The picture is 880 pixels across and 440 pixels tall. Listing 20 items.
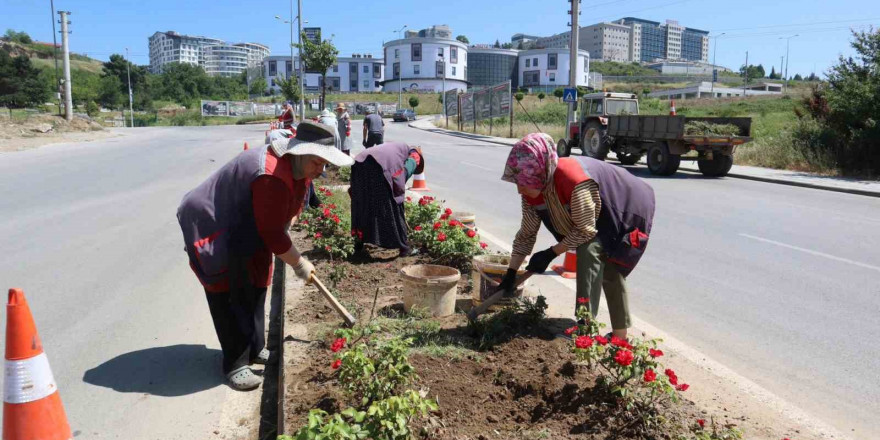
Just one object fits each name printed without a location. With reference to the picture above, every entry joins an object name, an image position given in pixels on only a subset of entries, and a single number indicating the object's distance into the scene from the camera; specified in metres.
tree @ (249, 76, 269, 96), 123.16
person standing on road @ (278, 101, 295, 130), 17.62
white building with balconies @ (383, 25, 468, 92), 121.94
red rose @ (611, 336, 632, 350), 2.93
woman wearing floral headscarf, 3.62
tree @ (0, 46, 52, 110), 66.25
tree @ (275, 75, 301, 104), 52.25
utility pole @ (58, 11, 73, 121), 35.76
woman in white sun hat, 3.57
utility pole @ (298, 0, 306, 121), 38.50
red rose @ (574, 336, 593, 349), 3.01
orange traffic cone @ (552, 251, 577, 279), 6.52
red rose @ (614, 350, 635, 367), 2.84
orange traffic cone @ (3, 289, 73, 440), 2.89
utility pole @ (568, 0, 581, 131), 25.65
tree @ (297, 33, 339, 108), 40.41
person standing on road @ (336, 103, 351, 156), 15.85
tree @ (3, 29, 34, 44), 143.88
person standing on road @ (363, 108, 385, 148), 15.59
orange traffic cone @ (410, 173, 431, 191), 13.10
